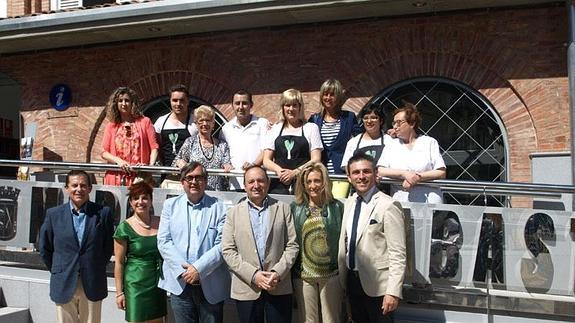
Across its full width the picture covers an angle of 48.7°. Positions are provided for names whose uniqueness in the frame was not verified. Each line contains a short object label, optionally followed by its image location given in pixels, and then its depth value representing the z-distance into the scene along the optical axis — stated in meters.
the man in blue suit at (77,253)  5.64
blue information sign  11.62
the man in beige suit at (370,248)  4.89
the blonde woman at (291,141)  6.10
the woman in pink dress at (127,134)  6.75
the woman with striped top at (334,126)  6.29
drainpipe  8.27
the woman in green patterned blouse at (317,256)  5.10
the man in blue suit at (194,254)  5.24
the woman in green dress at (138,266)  5.39
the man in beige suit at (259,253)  5.09
